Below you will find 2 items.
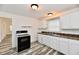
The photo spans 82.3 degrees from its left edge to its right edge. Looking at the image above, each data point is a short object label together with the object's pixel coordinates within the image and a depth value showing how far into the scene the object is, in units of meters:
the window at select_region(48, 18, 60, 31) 1.69
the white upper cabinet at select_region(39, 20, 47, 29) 2.02
